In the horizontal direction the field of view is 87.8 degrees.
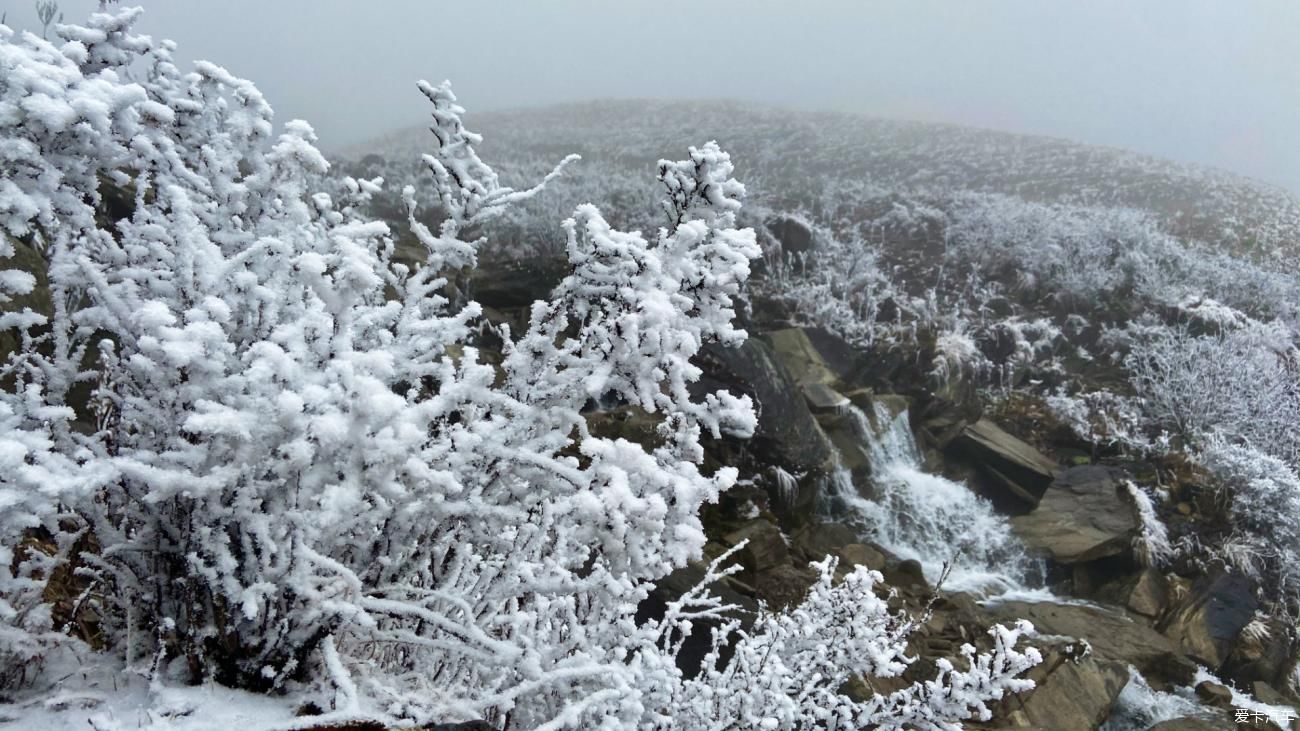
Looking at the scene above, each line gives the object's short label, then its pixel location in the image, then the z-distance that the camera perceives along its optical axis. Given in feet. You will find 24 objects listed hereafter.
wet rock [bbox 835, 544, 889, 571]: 27.76
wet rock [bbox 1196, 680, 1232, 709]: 25.22
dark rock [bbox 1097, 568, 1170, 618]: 29.37
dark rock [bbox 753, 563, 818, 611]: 24.21
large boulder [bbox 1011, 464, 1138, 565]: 31.55
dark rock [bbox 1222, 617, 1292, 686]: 26.61
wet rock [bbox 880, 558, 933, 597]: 27.94
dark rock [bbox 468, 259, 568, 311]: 41.11
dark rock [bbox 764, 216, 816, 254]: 58.23
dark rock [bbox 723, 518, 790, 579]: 25.94
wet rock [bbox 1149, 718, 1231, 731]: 21.63
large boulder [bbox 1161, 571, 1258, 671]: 27.43
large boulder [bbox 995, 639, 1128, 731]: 20.70
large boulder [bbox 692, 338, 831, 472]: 31.73
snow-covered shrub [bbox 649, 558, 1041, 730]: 9.81
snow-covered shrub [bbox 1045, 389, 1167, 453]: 38.17
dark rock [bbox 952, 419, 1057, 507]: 36.11
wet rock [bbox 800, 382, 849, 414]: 36.11
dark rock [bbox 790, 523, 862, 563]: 28.68
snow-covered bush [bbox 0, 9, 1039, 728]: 5.38
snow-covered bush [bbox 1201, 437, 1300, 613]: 30.42
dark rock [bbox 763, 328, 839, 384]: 38.88
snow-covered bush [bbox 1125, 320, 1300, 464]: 35.99
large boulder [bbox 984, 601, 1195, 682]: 25.88
